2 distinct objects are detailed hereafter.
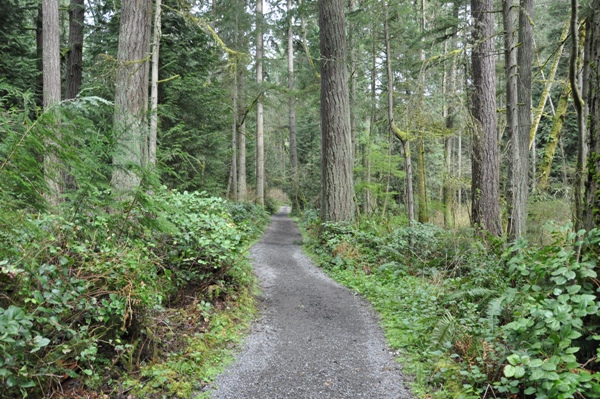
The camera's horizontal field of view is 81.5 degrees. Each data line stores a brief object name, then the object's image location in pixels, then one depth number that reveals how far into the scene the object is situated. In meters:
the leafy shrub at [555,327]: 2.21
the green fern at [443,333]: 3.70
